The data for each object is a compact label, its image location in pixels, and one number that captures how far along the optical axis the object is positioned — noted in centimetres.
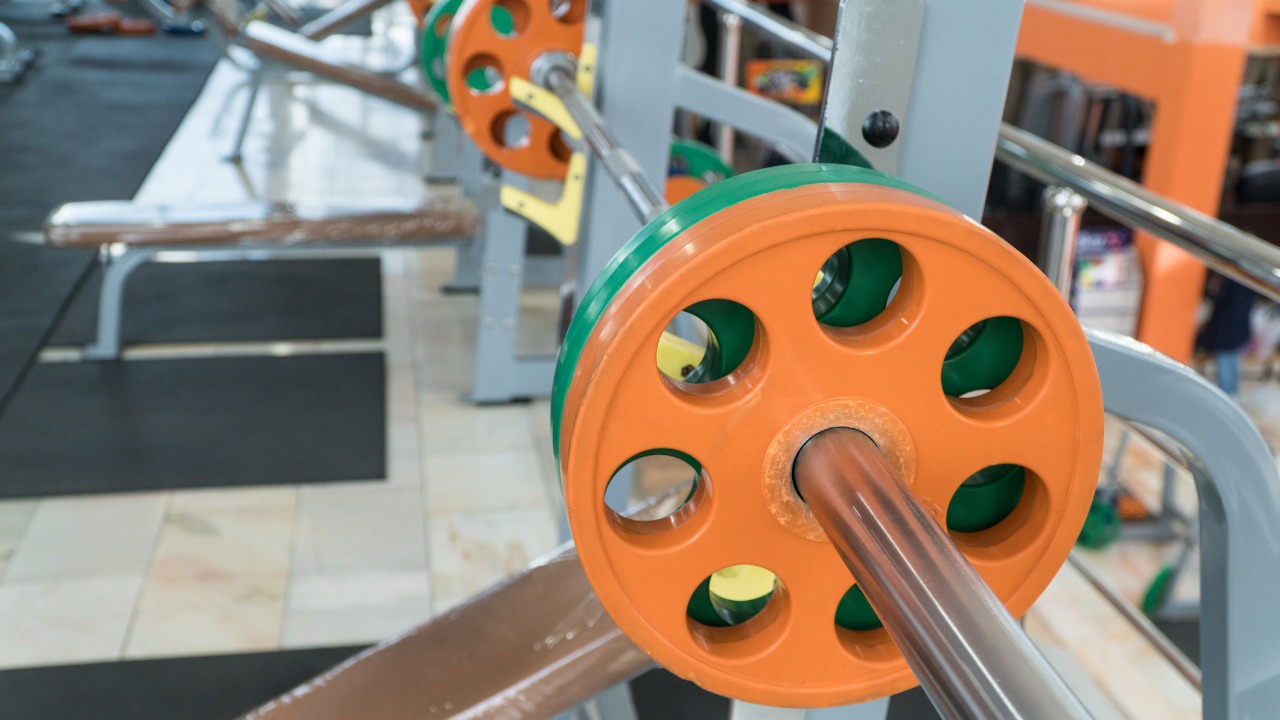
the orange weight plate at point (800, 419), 54
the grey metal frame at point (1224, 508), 80
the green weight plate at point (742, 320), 58
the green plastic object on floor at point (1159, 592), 459
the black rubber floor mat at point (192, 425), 293
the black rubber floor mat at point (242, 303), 377
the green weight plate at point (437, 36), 288
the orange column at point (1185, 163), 646
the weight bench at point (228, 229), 336
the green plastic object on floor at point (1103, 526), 550
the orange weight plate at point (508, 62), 197
